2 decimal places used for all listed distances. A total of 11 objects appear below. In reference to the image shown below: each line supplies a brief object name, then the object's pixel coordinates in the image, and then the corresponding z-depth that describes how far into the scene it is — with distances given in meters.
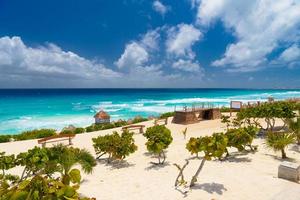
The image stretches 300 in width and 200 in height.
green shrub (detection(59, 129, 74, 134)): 19.09
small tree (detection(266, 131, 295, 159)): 10.30
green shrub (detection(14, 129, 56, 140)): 17.99
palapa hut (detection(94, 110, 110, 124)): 22.90
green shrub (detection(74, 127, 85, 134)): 19.98
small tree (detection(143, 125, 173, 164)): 10.54
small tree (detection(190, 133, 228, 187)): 7.61
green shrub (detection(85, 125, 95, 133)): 20.38
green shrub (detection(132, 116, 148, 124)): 24.45
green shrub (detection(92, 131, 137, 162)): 10.58
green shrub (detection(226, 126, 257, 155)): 10.83
